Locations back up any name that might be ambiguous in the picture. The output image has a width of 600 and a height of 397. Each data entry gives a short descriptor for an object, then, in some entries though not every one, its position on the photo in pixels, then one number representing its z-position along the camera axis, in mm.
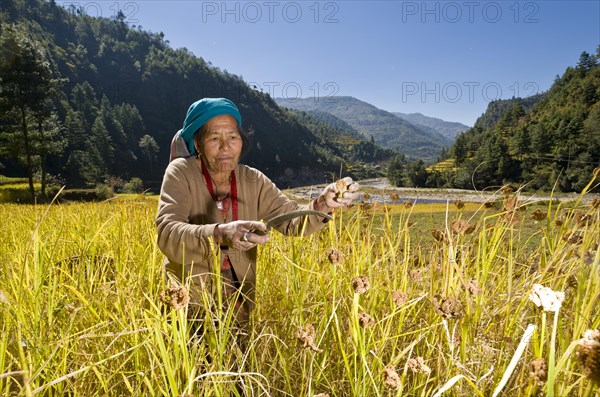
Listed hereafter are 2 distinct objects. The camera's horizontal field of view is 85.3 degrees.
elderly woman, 1662
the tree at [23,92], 22500
